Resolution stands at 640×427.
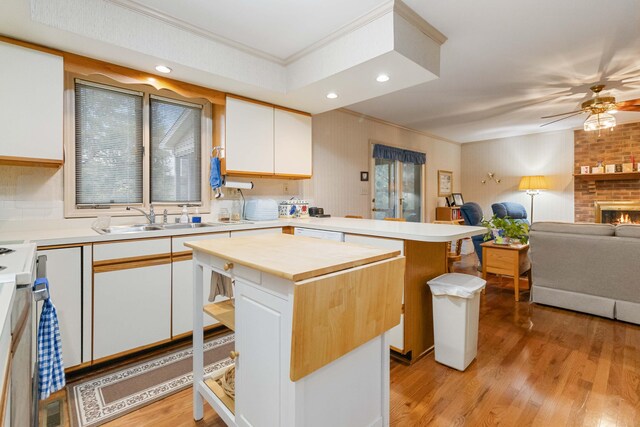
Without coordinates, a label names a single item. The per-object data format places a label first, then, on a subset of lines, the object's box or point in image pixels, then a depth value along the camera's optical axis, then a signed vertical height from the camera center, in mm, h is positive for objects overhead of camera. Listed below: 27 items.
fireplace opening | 5633 -16
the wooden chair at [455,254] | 4023 -618
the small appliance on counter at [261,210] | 3459 -15
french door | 5494 +370
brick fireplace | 5695 +924
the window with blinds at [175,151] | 3045 +567
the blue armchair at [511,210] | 5910 +6
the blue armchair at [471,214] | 4746 -59
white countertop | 2006 -171
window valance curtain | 5289 +997
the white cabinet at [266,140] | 3195 +748
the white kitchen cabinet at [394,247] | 2216 -265
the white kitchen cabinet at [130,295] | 2174 -632
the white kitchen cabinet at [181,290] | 2512 -661
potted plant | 3789 -247
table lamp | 6258 +544
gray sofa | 2846 -550
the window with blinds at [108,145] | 2611 +545
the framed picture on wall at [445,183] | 7025 +614
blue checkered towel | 1264 -591
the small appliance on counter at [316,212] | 3980 -38
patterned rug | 1777 -1136
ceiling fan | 3902 +1288
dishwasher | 2635 -220
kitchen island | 1094 -468
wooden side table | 3619 -589
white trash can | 2141 -756
